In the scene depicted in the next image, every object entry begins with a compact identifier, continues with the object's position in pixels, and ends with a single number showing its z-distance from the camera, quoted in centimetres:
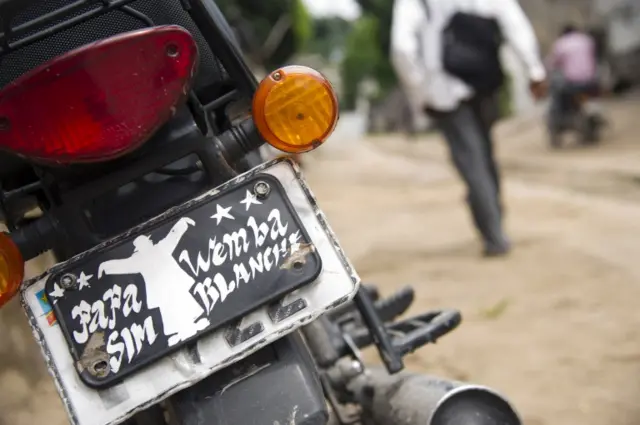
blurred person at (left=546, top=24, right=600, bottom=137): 1265
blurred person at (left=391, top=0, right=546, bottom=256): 510
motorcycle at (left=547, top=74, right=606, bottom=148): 1267
